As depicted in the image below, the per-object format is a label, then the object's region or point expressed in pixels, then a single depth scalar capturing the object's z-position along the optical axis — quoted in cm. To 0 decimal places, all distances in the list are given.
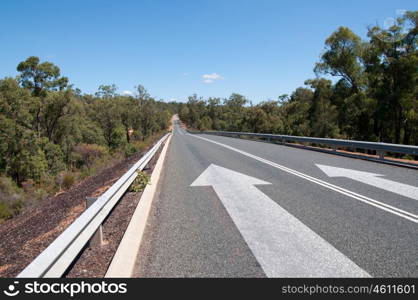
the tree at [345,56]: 3072
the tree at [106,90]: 6712
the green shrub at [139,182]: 721
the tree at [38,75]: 3915
